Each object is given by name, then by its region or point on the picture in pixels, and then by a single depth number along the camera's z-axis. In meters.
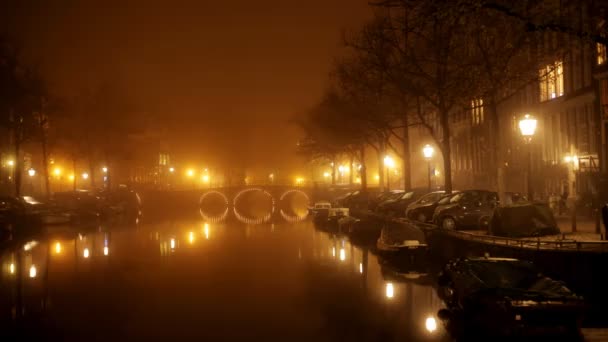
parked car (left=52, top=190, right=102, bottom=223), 54.50
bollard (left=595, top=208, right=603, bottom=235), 23.13
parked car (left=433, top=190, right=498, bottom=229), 29.69
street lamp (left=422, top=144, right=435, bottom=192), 38.00
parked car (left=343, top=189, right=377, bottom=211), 56.10
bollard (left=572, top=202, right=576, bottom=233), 23.81
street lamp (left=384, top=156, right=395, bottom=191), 54.51
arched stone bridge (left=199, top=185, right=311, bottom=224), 69.50
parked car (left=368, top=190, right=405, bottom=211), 46.97
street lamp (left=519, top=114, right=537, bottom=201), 25.00
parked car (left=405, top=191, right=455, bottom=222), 34.31
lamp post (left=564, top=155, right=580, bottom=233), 38.81
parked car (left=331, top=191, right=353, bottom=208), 59.88
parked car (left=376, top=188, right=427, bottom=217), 42.22
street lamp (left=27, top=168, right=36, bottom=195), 72.11
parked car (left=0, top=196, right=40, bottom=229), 41.06
